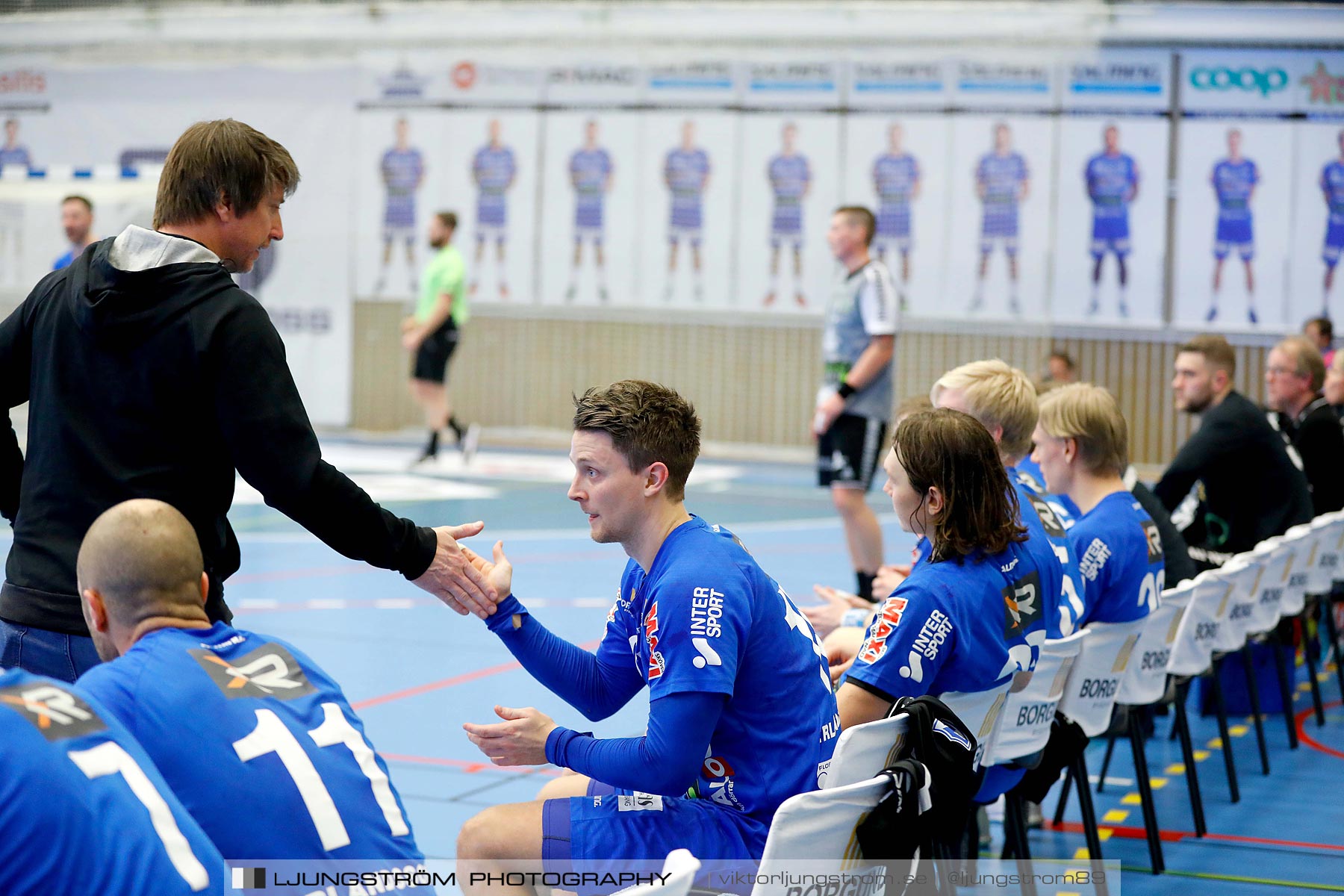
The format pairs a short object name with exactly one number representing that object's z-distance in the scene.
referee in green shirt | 13.10
